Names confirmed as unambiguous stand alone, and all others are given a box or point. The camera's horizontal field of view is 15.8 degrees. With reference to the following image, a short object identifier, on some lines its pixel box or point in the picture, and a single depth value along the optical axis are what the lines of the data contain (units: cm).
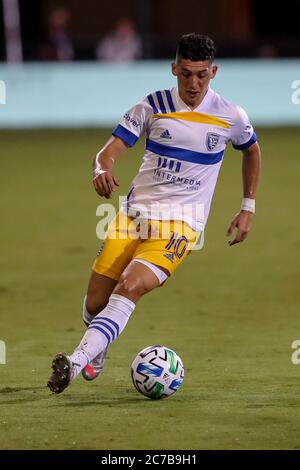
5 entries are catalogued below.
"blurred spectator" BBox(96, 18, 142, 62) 2556
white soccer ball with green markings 708
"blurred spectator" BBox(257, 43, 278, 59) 2616
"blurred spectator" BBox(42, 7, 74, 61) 2581
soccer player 721
